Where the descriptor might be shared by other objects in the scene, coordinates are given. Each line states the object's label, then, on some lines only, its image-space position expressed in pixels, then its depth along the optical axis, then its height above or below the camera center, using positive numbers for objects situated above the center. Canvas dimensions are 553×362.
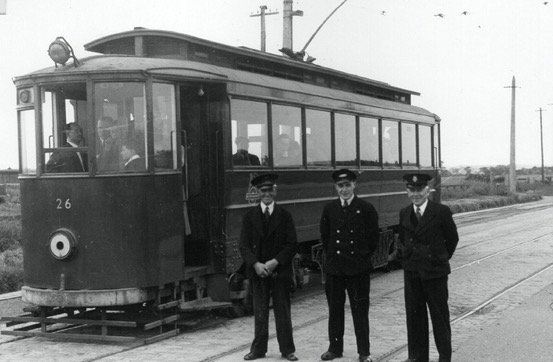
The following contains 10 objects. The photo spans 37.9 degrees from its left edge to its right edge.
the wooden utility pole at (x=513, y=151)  47.84 +1.12
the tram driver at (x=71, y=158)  8.47 +0.24
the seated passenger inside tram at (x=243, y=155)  9.70 +0.26
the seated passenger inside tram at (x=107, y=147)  8.43 +0.35
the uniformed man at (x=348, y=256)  7.45 -0.76
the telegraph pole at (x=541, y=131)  79.68 +3.83
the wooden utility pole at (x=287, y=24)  18.89 +3.60
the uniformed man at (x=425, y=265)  7.04 -0.81
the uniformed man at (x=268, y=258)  7.61 -0.78
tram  8.38 +0.16
